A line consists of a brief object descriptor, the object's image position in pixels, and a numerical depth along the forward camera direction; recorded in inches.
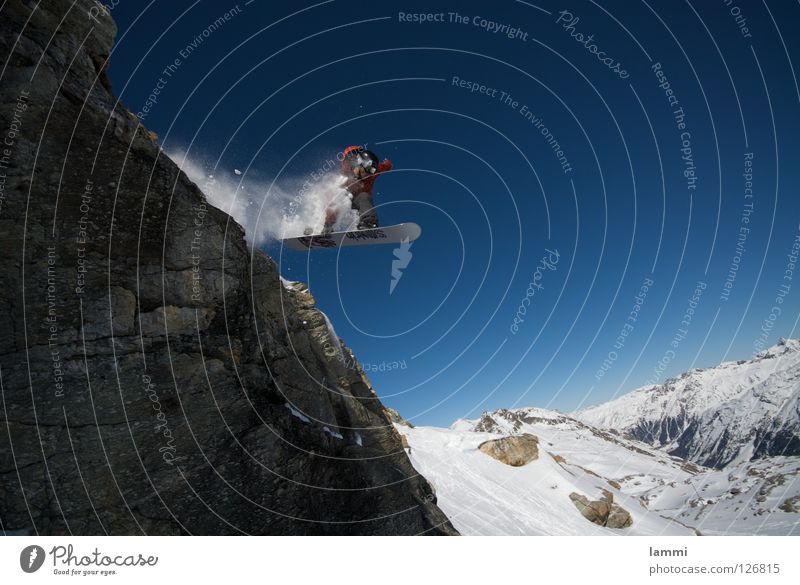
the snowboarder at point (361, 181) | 643.5
